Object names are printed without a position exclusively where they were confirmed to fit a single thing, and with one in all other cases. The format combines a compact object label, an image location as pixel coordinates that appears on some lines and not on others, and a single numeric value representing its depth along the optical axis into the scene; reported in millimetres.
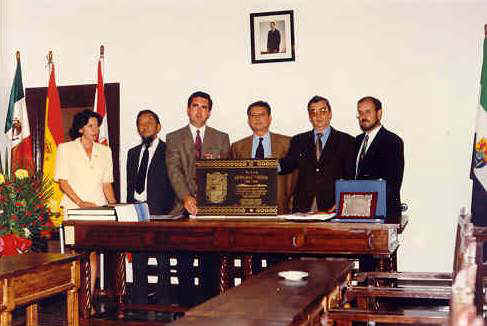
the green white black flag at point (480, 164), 5684
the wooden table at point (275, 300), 2170
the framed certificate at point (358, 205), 4305
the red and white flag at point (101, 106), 6773
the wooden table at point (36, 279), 3092
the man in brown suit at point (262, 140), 5512
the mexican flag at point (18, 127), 6723
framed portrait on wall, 6598
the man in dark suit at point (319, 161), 5223
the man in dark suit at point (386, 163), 5117
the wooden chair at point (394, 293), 2307
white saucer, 2879
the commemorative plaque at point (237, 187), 4566
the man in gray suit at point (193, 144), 5574
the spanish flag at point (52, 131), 6840
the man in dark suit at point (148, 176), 6051
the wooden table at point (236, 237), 4188
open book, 4723
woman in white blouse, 5566
